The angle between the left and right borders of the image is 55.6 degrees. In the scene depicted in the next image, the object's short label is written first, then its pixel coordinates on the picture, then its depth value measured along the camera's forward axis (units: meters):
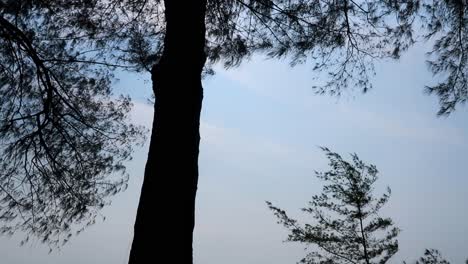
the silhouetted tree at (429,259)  9.89
